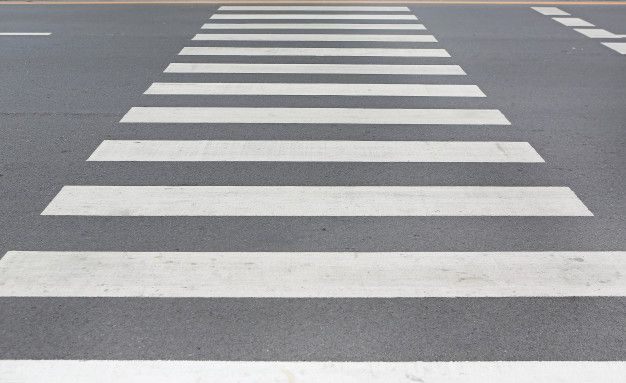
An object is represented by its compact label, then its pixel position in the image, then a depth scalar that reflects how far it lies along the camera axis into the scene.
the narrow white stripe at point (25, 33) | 12.53
